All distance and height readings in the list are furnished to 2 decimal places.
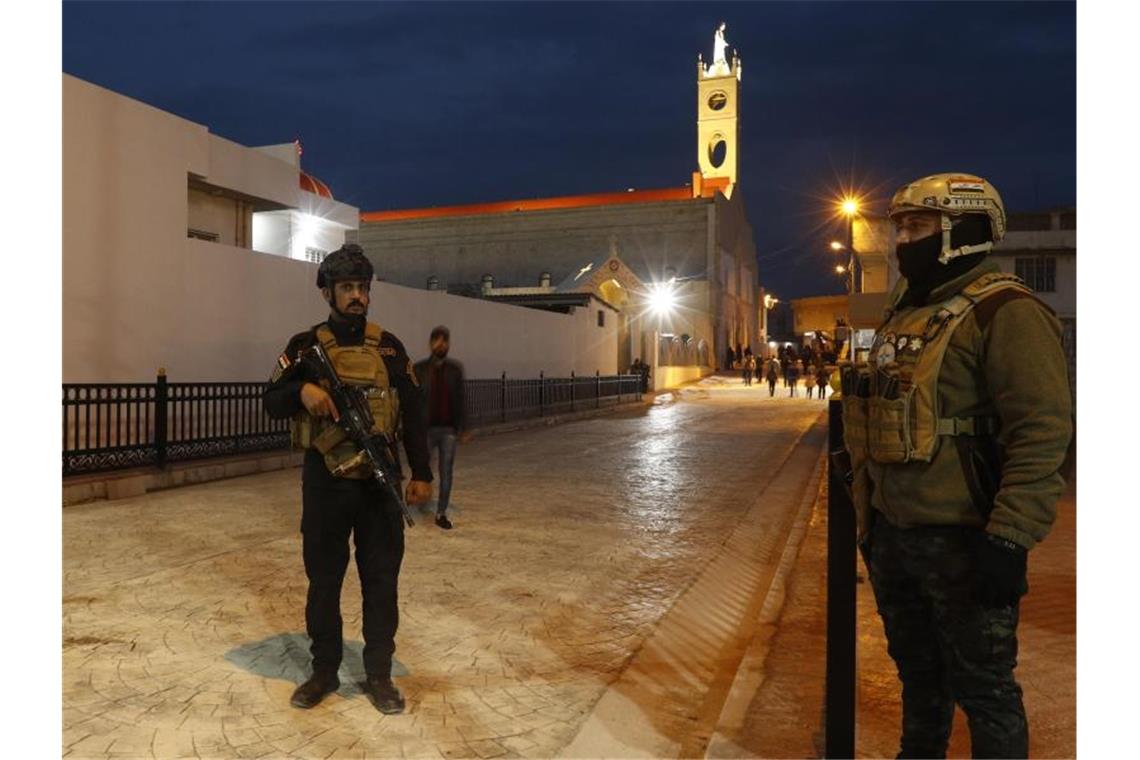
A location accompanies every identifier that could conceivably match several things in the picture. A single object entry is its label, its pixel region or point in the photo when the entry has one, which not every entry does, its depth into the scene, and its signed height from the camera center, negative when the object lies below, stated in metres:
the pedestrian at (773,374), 34.26 +0.03
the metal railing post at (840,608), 2.91 -0.85
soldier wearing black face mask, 2.33 -0.24
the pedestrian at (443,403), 7.55 -0.28
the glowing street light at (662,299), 46.53 +4.63
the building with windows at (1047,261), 36.75 +5.29
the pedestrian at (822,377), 31.05 -0.08
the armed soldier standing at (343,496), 3.62 -0.56
